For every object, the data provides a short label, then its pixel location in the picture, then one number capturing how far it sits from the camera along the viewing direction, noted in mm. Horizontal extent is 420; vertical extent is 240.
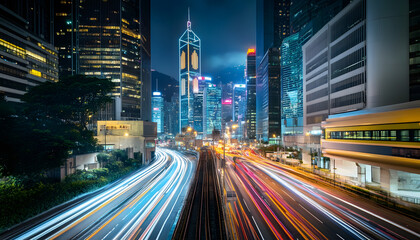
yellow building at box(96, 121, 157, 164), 51594
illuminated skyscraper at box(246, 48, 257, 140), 192112
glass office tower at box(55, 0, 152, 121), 112938
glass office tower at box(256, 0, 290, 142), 137000
